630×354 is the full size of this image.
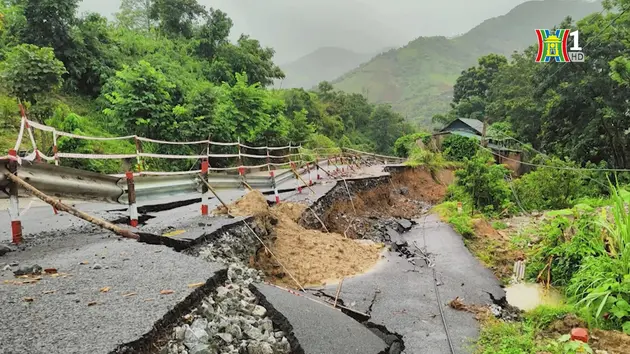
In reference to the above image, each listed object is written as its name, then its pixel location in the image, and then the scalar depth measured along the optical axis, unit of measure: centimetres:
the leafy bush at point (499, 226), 1249
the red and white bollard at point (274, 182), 1024
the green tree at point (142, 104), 1377
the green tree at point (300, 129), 2727
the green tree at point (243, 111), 1728
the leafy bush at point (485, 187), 1445
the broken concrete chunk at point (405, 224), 1390
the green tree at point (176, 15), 2934
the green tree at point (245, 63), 2694
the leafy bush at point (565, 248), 700
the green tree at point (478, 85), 4838
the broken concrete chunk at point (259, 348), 325
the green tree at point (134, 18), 3856
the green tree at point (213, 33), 2892
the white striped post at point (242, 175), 870
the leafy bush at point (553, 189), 1415
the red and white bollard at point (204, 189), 684
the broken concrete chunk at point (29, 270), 368
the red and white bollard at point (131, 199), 561
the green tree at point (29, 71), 1276
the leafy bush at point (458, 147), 3494
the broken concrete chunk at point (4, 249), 437
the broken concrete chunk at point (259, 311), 385
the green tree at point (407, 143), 3800
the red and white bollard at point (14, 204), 442
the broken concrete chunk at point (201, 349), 281
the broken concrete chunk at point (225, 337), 314
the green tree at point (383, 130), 4956
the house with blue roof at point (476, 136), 3512
